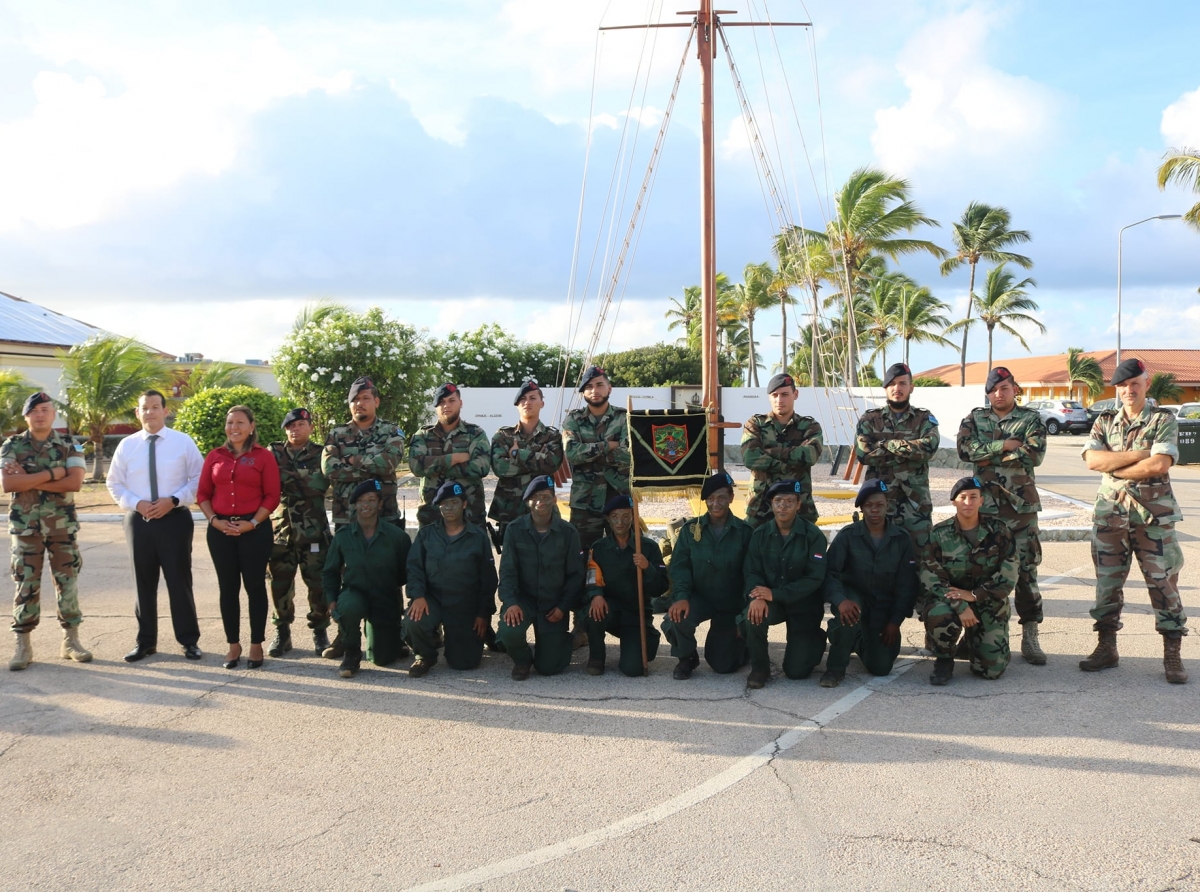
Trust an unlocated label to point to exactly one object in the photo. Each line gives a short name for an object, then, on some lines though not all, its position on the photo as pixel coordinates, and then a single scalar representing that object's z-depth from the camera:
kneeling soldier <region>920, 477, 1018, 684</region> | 5.78
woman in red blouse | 6.16
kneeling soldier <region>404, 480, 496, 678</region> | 6.06
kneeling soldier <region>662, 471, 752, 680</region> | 6.05
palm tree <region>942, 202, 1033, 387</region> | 49.03
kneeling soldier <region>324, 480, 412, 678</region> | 6.18
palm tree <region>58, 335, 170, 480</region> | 17.78
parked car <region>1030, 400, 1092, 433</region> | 41.94
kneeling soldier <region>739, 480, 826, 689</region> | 5.78
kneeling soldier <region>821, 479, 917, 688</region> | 5.84
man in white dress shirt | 6.35
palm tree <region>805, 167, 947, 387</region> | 29.52
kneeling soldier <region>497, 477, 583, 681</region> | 6.04
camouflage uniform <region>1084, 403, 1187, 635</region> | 5.86
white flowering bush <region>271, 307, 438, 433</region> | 18.92
